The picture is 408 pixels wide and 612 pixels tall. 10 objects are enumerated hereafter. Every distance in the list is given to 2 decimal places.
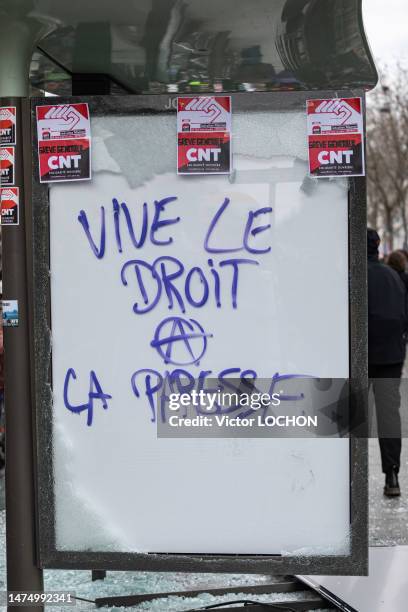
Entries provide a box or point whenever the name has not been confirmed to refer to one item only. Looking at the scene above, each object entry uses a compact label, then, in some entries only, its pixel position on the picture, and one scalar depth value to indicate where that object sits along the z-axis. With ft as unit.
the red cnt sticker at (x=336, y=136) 11.97
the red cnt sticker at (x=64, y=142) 12.32
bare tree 101.04
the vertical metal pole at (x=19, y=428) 12.67
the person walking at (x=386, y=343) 23.99
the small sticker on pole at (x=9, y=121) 12.48
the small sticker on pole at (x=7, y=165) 12.53
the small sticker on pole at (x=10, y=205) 12.60
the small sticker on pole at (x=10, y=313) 12.69
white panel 12.24
